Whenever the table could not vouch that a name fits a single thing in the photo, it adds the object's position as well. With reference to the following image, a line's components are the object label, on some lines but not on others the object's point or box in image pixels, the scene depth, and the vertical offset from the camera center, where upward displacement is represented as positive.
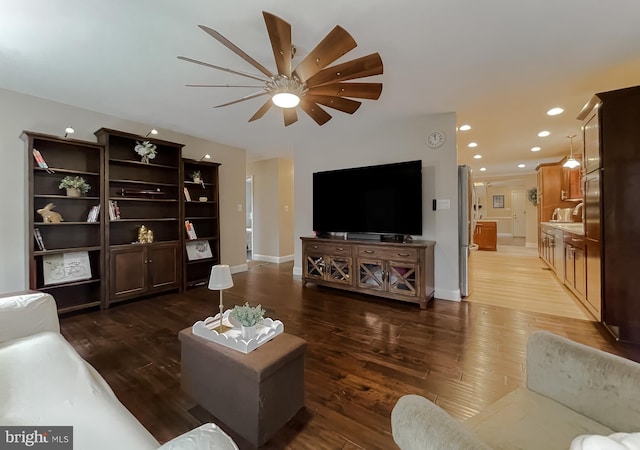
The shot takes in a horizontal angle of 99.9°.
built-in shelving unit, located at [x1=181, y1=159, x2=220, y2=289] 4.37 +0.12
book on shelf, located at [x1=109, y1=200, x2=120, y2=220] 3.48 +0.20
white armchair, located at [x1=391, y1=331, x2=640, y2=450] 0.72 -0.62
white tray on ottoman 1.45 -0.63
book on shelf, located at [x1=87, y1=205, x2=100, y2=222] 3.34 +0.16
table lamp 1.63 -0.33
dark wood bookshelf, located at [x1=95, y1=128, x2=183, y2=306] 3.44 +0.16
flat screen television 3.63 +0.35
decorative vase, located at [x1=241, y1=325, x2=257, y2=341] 1.51 -0.61
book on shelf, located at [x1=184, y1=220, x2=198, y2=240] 4.30 -0.07
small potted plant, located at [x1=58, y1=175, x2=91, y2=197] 3.17 +0.50
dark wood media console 3.33 -0.60
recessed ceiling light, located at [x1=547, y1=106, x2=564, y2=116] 3.57 +1.48
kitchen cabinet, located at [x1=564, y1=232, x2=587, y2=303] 3.19 -0.59
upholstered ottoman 1.34 -0.85
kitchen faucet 5.27 +0.20
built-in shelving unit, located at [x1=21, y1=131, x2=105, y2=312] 2.95 -0.01
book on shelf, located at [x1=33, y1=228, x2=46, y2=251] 2.97 -0.14
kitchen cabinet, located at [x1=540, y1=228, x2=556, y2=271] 4.98 -0.55
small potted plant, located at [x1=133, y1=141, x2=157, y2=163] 3.70 +1.06
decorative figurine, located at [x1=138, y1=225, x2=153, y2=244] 3.78 -0.13
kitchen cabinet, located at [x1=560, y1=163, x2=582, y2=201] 5.82 +0.79
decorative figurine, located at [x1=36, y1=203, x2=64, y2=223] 3.02 +0.14
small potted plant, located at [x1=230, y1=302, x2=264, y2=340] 1.50 -0.53
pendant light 5.13 +1.11
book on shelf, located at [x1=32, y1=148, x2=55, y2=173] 2.92 +0.74
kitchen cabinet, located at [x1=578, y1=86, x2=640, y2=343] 2.39 +0.11
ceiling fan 1.65 +1.11
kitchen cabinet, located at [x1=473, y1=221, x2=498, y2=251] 8.10 -0.42
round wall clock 3.64 +1.14
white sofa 0.74 -0.59
